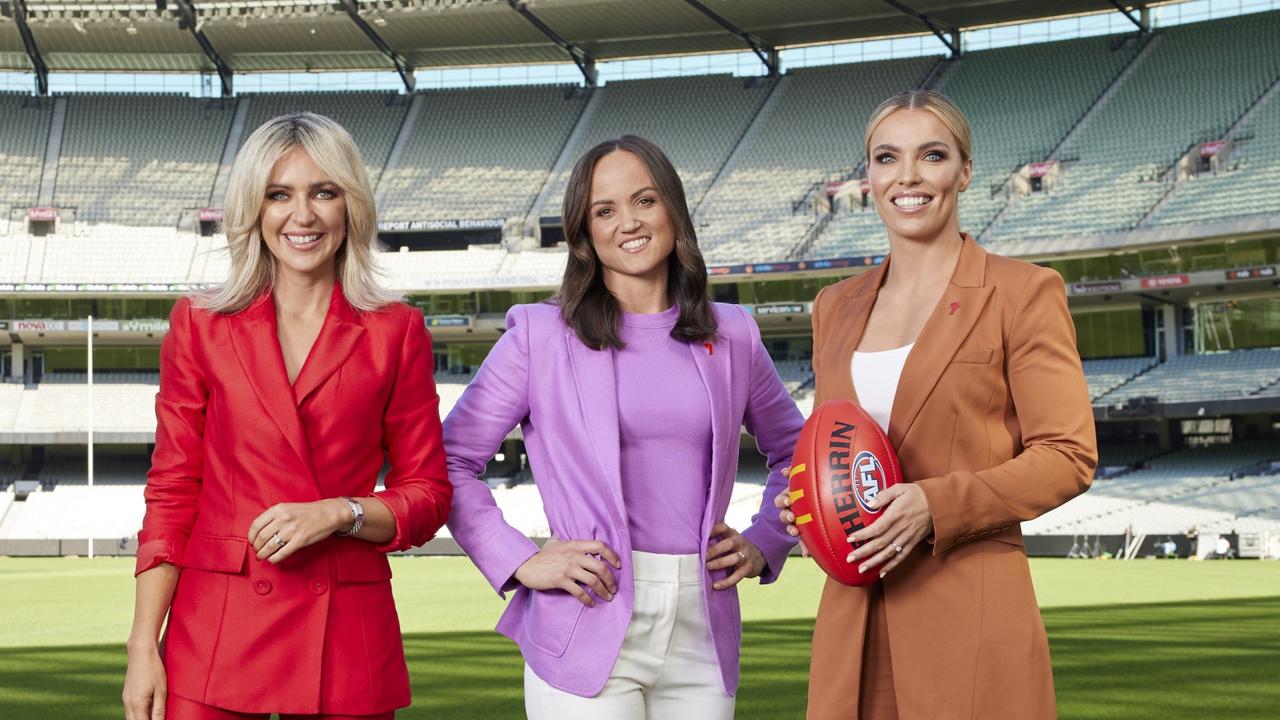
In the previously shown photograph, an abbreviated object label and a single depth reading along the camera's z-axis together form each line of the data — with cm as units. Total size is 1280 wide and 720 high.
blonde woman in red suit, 289
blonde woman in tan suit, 293
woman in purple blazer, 321
